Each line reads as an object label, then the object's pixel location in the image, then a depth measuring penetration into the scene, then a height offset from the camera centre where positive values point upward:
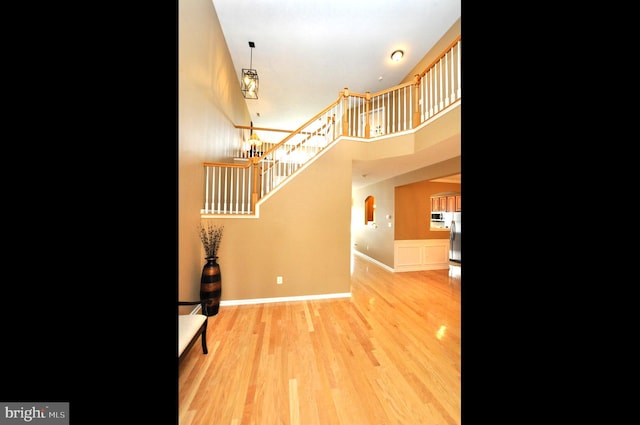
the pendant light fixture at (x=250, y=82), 3.78 +2.33
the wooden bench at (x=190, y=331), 1.75 -1.05
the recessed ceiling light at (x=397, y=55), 4.86 +3.67
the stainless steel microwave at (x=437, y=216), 6.27 -0.05
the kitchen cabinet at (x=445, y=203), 6.06 +0.34
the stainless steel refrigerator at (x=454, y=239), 5.50 -0.62
